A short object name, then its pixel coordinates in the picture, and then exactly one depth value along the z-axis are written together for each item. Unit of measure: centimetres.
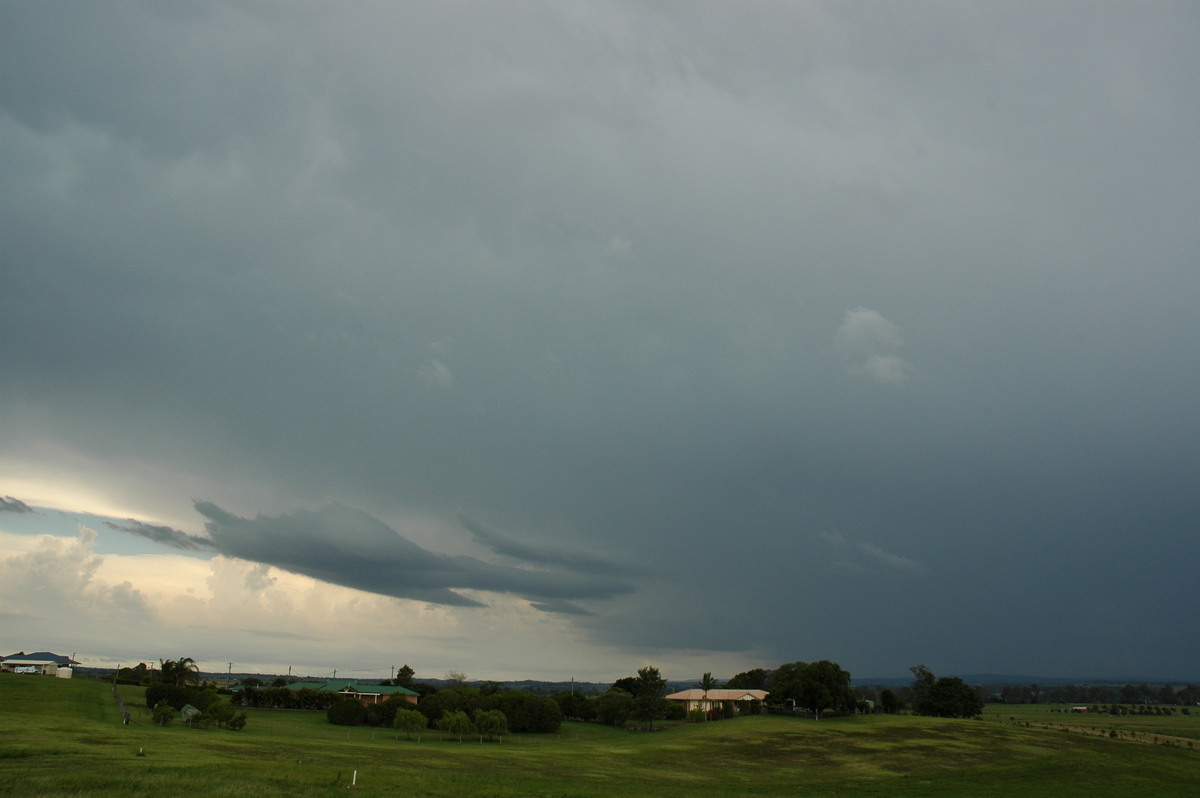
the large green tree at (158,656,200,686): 12331
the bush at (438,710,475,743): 9725
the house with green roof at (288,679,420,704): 13638
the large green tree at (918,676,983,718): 13600
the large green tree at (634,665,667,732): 12681
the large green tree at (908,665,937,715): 16408
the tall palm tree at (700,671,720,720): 15350
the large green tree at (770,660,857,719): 12125
